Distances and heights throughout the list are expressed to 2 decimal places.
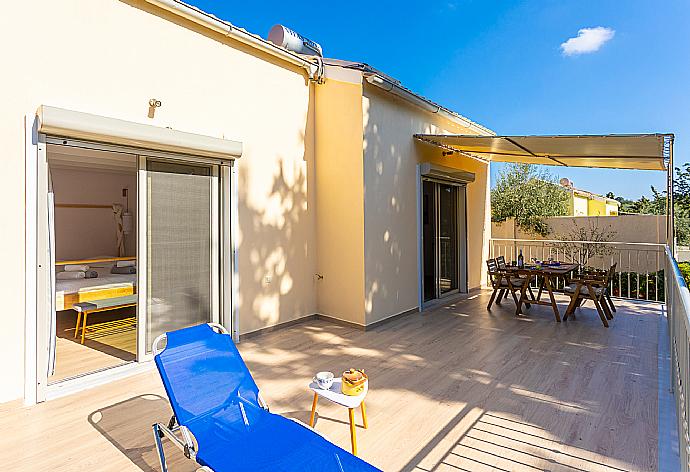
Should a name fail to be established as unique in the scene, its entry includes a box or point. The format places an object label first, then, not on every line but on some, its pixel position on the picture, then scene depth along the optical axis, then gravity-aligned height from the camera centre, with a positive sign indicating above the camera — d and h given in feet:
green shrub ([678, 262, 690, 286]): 29.55 -2.71
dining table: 23.93 -2.24
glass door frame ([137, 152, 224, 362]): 16.06 -0.34
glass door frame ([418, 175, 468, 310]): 26.76 -0.24
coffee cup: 10.71 -3.83
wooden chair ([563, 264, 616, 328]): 22.41 -3.19
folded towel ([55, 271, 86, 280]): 23.01 -2.38
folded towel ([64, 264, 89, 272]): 23.88 -2.02
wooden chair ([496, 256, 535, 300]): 26.97 -2.12
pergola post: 19.42 +1.69
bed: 20.11 -2.84
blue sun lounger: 8.01 -4.36
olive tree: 50.75 +4.63
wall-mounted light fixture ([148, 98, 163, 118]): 16.12 +5.05
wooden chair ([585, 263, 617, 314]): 23.45 -2.46
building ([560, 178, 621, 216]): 63.26 +5.85
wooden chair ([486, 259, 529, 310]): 25.46 -3.01
